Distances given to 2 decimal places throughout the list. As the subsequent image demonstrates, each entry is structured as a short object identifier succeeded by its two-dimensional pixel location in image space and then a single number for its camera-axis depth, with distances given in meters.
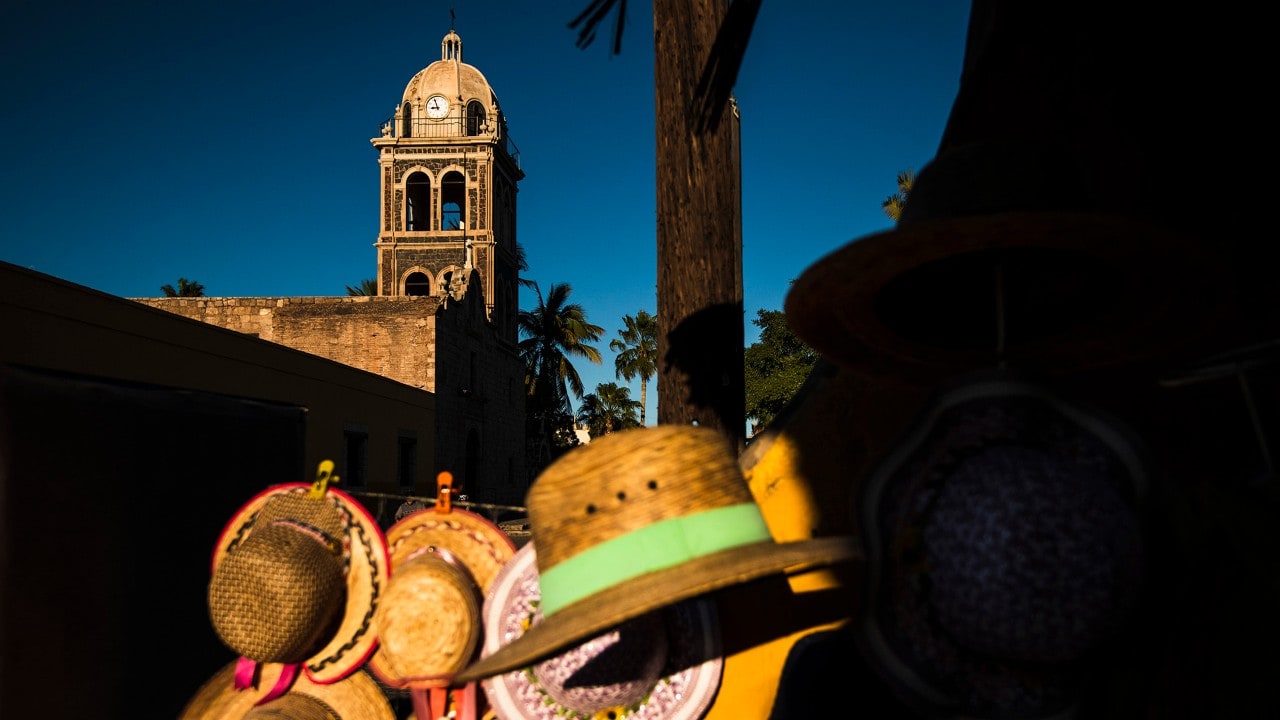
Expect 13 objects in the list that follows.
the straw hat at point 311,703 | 2.45
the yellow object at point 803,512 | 1.90
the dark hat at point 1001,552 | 1.05
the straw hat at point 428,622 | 2.06
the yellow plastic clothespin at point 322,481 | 2.59
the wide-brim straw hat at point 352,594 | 2.44
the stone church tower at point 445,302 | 19.52
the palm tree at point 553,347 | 33.75
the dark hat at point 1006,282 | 1.22
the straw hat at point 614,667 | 1.73
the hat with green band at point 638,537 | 1.24
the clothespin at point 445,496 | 2.56
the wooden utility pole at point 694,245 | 2.44
